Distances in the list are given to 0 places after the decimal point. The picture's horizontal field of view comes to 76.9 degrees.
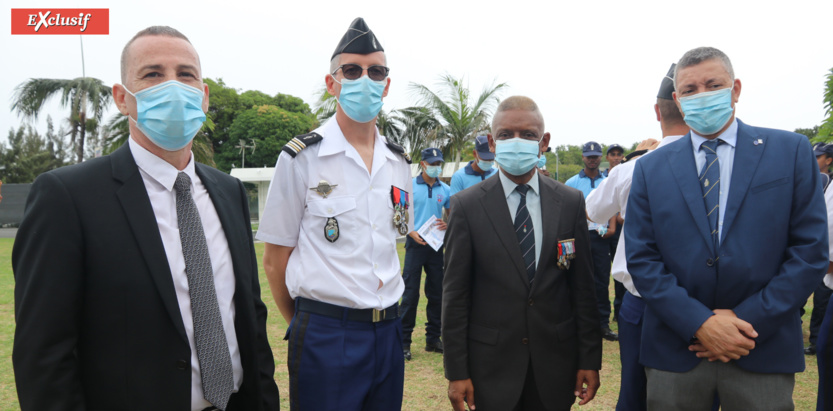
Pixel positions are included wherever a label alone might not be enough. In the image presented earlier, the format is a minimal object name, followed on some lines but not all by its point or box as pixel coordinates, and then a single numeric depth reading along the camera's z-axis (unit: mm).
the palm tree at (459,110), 20234
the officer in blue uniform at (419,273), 5926
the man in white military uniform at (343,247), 2377
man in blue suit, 2143
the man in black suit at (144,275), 1582
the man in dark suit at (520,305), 2541
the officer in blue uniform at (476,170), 6508
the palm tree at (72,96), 25156
